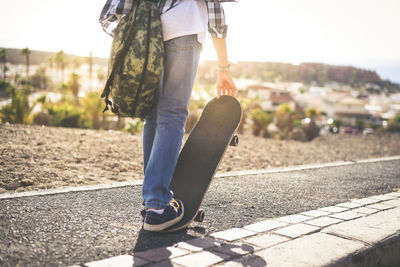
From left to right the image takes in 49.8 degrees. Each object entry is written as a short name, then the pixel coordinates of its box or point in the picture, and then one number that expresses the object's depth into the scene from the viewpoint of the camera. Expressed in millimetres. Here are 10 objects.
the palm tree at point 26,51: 52512
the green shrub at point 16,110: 7957
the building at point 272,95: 114062
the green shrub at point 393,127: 16234
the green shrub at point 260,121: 12625
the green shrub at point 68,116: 10211
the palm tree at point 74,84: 36062
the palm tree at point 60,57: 49375
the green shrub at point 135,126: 10219
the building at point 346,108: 123500
